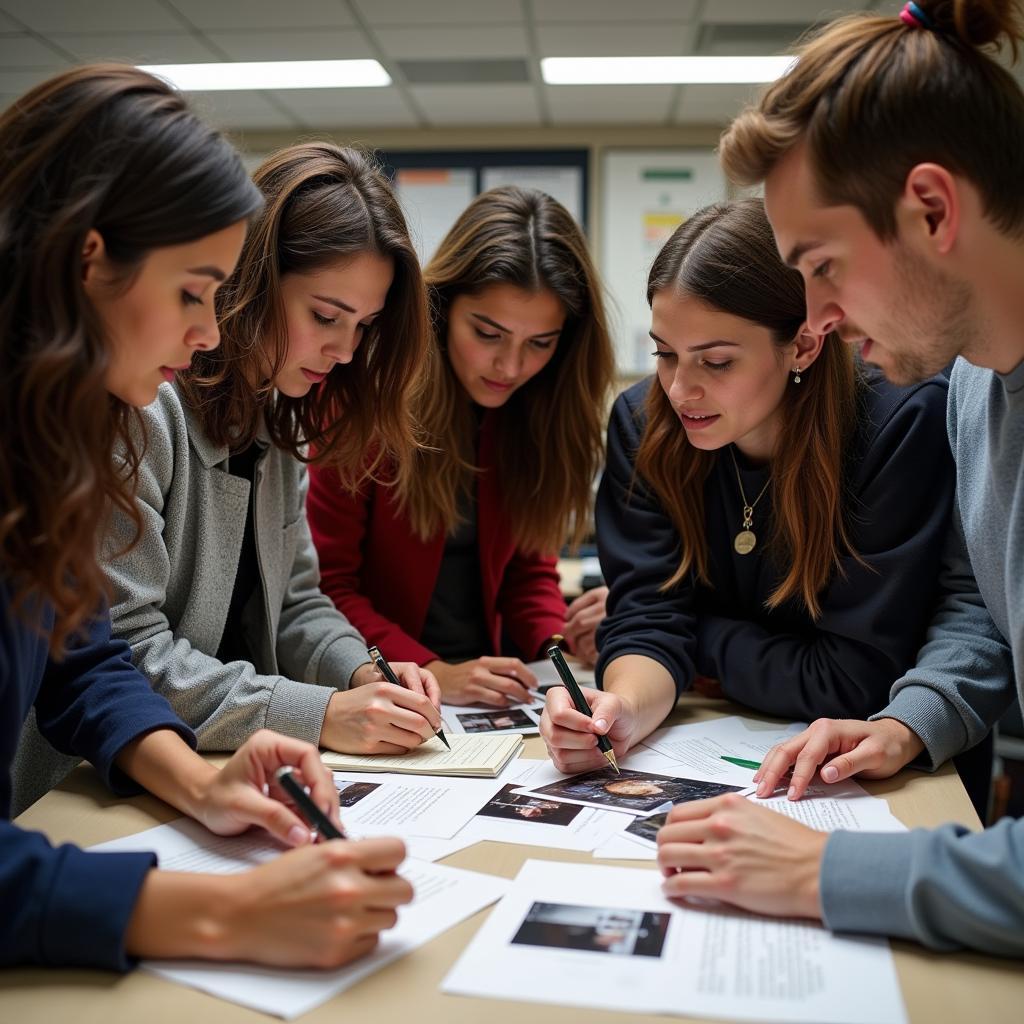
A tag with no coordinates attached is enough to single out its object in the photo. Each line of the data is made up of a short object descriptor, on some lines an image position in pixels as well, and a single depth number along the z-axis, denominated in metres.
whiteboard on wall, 5.18
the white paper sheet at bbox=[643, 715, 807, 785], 1.19
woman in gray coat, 1.24
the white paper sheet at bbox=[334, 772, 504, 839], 1.02
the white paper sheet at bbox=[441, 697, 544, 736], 1.38
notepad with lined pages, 1.19
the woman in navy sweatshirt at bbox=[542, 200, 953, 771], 1.36
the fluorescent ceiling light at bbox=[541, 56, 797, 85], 4.38
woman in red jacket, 1.76
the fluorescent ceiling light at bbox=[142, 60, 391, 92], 4.50
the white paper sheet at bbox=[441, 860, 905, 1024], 0.72
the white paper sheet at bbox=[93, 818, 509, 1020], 0.74
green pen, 1.21
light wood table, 0.72
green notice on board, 5.18
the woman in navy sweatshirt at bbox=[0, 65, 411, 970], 0.77
